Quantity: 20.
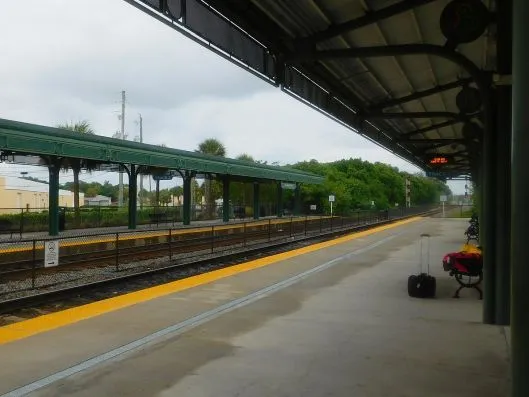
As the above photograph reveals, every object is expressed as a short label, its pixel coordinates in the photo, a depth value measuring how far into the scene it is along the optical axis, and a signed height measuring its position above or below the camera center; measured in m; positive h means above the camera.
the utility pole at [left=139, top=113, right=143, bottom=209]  68.06 +8.66
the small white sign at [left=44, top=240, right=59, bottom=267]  10.22 -0.97
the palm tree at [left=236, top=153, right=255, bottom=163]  72.14 +6.10
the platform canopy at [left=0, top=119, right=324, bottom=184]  17.80 +2.06
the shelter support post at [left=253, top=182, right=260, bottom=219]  41.94 +0.00
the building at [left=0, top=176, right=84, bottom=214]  59.12 +0.88
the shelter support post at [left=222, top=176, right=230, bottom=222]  35.84 +0.31
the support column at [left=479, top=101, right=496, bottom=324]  7.17 -0.27
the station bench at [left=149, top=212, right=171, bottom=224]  32.29 -0.90
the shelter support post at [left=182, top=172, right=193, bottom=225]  31.25 +0.08
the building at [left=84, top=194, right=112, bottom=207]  82.53 +0.28
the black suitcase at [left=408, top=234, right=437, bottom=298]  9.12 -1.36
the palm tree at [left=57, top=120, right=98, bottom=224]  24.43 +1.65
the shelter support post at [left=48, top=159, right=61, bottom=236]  21.59 +0.05
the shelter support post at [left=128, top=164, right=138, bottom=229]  26.17 +0.33
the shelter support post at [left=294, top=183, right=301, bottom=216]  49.05 +0.13
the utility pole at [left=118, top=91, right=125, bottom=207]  49.59 +7.57
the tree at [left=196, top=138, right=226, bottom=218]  58.28 +5.89
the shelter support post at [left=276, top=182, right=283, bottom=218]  44.71 +0.02
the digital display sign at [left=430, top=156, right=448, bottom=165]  20.45 +1.67
